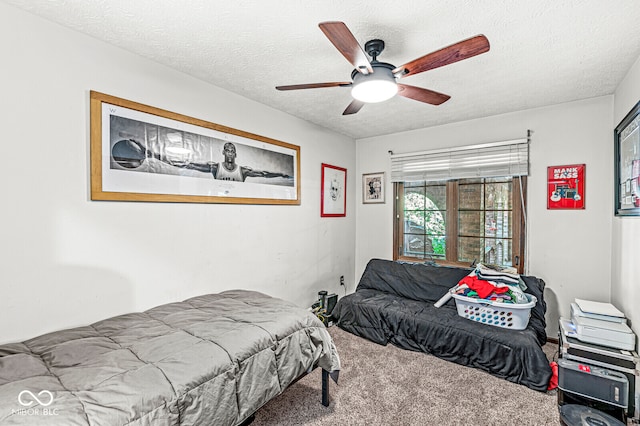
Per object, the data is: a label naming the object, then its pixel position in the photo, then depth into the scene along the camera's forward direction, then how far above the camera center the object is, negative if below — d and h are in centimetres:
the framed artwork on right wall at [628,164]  211 +37
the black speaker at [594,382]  195 -111
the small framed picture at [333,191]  394 +28
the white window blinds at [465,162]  332 +60
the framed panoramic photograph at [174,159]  203 +42
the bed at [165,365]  113 -69
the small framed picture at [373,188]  436 +35
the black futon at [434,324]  242 -103
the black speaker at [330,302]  375 -112
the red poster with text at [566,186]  301 +27
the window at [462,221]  342 -10
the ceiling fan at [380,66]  148 +83
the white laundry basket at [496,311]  261 -87
